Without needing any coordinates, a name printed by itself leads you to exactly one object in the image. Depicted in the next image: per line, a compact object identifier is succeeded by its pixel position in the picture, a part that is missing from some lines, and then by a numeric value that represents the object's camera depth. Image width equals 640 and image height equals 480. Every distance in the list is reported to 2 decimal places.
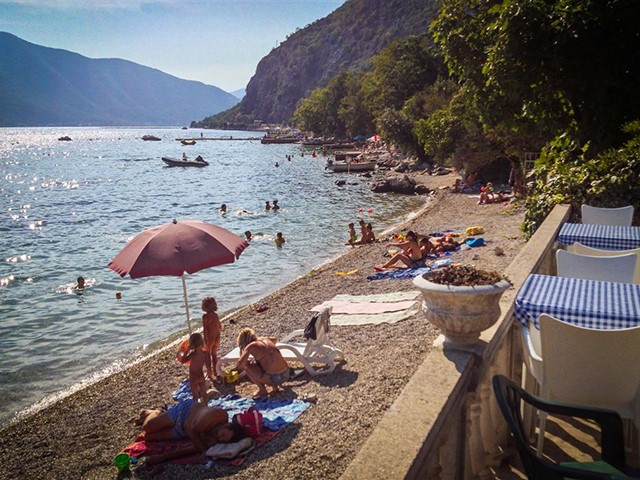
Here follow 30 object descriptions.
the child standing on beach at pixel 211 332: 7.49
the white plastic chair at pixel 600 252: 5.20
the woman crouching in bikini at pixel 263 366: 6.89
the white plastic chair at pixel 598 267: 4.76
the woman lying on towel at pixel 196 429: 5.74
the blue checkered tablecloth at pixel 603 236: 5.77
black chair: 2.21
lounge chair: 7.17
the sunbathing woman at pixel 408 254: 13.88
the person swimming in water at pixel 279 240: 21.91
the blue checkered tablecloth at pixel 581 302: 3.29
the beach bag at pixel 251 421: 5.75
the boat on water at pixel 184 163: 67.48
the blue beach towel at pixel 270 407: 6.01
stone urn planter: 2.83
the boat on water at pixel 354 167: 48.18
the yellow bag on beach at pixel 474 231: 17.42
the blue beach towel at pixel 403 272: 12.82
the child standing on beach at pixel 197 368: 6.44
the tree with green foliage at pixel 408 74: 56.50
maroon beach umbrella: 7.00
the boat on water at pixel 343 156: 60.01
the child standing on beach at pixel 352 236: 19.89
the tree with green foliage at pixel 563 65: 9.16
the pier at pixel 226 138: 142.23
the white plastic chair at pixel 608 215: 7.25
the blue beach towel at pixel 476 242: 15.23
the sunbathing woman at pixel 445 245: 15.20
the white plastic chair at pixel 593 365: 2.88
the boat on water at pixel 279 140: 110.56
